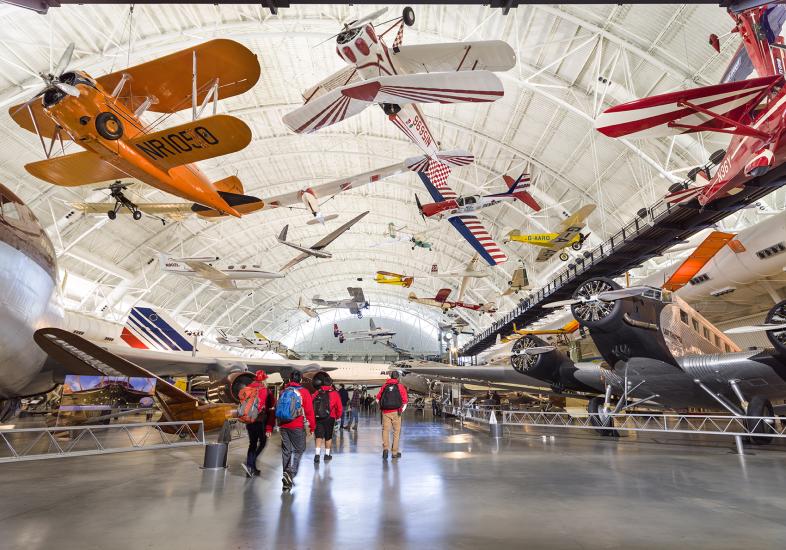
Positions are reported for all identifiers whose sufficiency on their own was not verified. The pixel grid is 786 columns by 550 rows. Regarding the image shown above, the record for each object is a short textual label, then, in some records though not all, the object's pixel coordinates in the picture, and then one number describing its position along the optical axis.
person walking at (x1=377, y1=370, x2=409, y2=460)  8.02
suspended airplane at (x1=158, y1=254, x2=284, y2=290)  24.11
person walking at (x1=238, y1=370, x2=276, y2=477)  6.29
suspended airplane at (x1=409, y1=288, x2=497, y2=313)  34.65
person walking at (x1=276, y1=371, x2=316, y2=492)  5.71
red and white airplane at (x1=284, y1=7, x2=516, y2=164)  8.02
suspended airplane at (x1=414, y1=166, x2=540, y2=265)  18.78
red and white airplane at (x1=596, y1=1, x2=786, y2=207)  6.47
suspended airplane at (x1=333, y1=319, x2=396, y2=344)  40.31
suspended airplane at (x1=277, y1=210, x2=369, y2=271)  22.12
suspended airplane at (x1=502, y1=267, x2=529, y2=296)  28.85
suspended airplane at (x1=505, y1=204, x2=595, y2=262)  20.97
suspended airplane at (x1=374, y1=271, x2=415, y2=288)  32.70
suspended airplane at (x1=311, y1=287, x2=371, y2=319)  36.01
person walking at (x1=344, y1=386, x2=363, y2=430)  16.11
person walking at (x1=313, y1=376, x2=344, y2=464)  8.19
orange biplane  7.39
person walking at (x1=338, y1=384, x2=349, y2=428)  15.75
